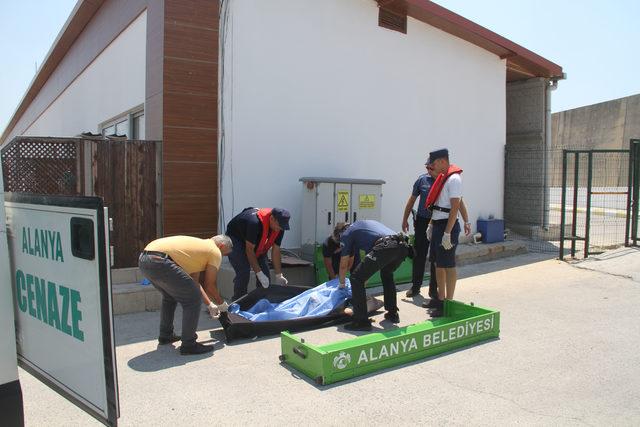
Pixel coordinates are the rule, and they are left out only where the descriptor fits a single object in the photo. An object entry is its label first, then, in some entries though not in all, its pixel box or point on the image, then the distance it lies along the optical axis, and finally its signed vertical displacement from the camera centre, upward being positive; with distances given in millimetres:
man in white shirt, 5707 -478
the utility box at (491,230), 10930 -1101
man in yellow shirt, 4473 -852
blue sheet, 5301 -1416
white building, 7227 +1606
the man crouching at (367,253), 5234 -801
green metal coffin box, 3922 -1474
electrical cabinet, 7523 -382
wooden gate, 6164 +76
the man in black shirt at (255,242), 5625 -731
